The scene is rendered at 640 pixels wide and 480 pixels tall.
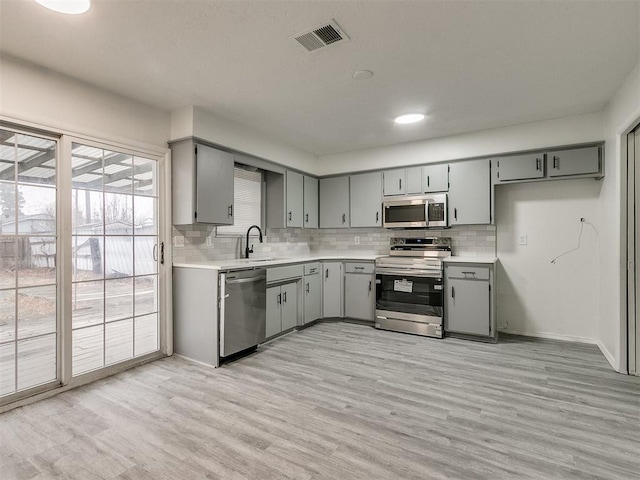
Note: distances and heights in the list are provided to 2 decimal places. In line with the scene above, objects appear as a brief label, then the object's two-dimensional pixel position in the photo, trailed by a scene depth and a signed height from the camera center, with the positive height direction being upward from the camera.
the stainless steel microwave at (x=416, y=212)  4.18 +0.36
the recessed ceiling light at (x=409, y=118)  3.45 +1.28
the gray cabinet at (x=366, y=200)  4.68 +0.57
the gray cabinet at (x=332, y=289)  4.64 -0.68
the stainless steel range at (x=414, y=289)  3.97 -0.61
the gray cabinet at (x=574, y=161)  3.48 +0.82
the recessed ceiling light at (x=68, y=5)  1.78 +1.28
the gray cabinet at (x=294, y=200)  4.59 +0.57
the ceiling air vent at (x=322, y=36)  2.03 +1.29
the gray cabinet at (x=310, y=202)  4.92 +0.57
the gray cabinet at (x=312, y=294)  4.34 -0.72
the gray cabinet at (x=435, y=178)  4.21 +0.79
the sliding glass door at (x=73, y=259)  2.39 -0.14
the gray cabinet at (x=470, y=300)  3.72 -0.70
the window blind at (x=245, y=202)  4.19 +0.51
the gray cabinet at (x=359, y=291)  4.45 -0.69
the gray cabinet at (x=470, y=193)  3.98 +0.57
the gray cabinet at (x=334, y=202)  4.94 +0.57
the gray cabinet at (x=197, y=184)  3.25 +0.57
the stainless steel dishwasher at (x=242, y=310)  3.07 -0.67
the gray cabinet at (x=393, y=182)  4.50 +0.79
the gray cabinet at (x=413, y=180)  4.38 +0.78
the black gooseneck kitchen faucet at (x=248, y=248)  4.17 -0.09
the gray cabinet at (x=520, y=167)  3.72 +0.82
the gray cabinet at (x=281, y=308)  3.70 -0.79
